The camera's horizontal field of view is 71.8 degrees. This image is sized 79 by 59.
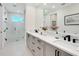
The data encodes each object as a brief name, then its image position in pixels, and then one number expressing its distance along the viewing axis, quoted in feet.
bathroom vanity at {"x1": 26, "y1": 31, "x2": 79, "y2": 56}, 2.60
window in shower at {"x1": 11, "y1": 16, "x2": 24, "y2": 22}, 13.27
